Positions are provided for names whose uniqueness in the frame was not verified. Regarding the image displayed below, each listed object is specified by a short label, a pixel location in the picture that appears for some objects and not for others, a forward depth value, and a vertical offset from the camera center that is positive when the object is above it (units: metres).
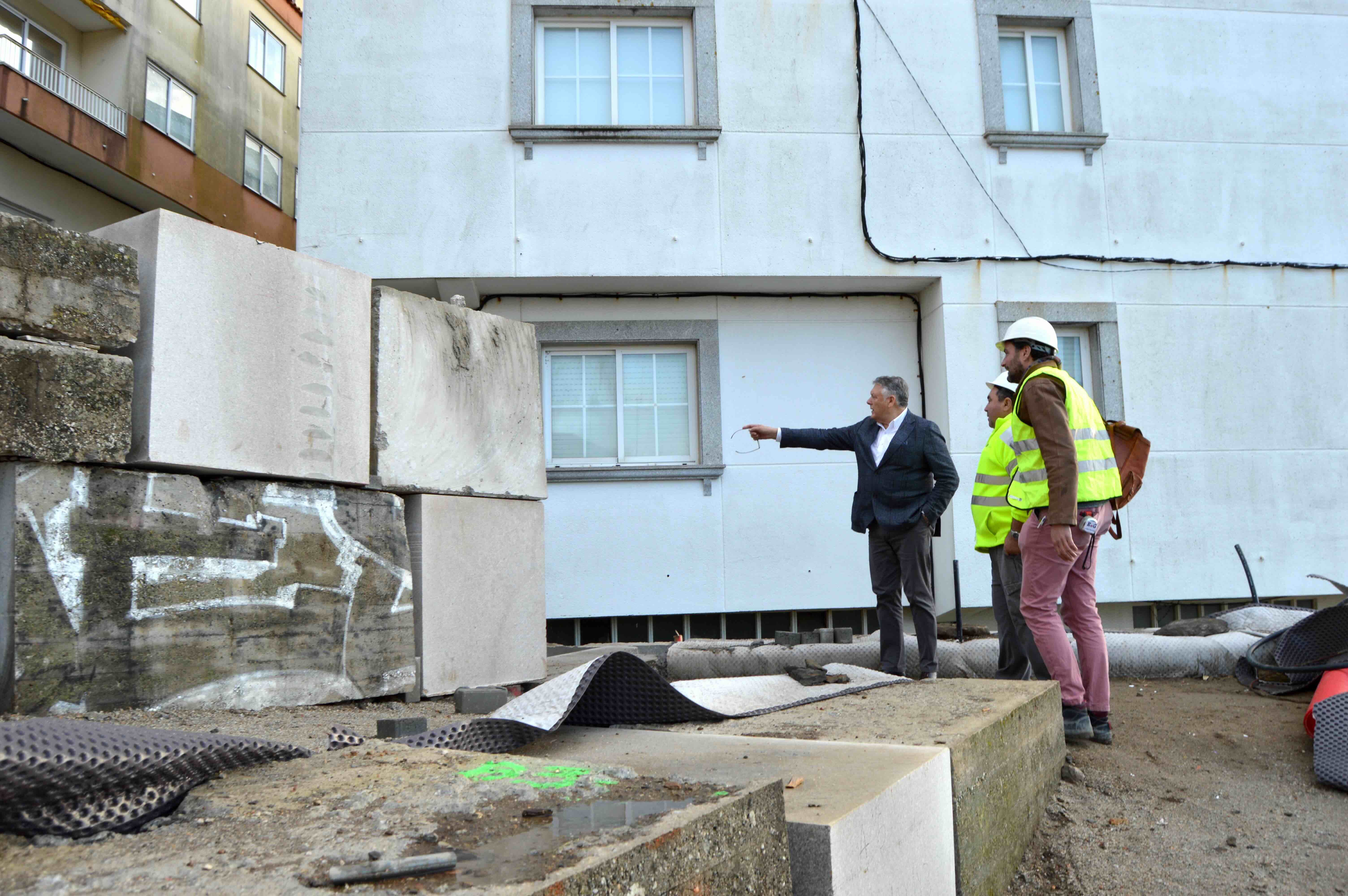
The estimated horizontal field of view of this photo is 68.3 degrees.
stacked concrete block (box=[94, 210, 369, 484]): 3.70 +0.83
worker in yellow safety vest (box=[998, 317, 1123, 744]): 4.19 +0.09
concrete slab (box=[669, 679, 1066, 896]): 2.76 -0.60
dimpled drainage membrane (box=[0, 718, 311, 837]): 1.58 -0.36
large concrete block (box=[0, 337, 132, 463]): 3.19 +0.54
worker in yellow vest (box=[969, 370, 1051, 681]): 5.19 +0.02
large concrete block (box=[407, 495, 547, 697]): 4.84 -0.18
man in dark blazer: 5.29 +0.24
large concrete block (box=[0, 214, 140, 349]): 3.24 +0.95
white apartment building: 8.30 +2.56
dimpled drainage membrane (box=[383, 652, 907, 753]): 2.75 -0.49
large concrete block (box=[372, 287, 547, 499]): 4.79 +0.80
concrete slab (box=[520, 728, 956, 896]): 1.95 -0.55
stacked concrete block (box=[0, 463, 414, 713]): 3.27 -0.11
